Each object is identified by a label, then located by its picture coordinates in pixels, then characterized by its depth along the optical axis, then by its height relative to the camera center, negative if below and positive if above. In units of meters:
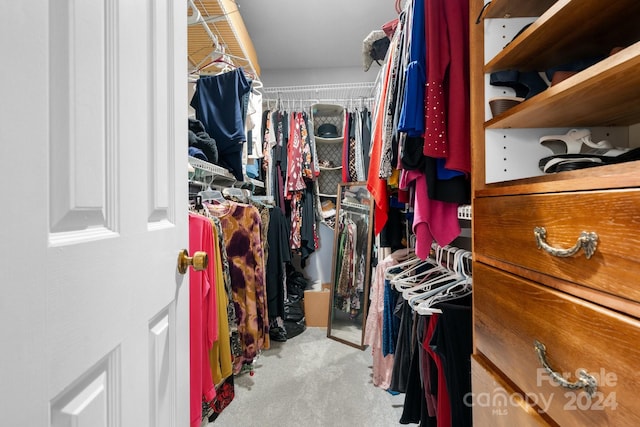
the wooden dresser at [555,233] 0.37 -0.04
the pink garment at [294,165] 2.53 +0.46
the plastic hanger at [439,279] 1.16 -0.30
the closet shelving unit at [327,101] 2.87 +1.17
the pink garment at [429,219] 0.87 -0.02
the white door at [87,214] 0.28 +0.00
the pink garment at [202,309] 1.07 -0.41
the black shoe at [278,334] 2.30 -1.03
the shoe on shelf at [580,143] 0.59 +0.16
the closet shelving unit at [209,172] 1.30 +0.24
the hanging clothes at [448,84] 0.80 +0.40
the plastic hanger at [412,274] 1.27 -0.31
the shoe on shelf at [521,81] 0.70 +0.35
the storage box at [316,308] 2.61 -0.92
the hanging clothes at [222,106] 1.61 +0.65
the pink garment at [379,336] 1.66 -0.79
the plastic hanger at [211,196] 1.58 +0.11
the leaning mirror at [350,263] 2.38 -0.45
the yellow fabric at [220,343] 1.33 -0.65
